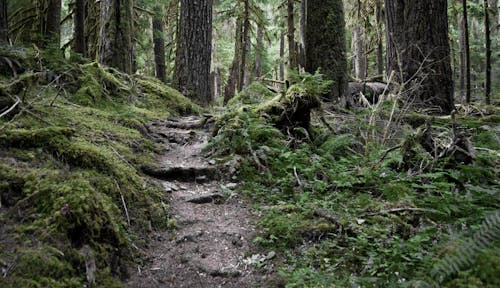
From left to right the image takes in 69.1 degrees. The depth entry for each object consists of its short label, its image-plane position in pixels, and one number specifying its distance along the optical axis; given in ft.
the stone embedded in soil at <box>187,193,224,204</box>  12.63
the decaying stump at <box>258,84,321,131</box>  16.58
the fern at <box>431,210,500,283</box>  5.28
